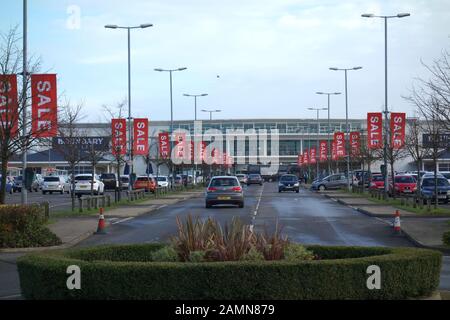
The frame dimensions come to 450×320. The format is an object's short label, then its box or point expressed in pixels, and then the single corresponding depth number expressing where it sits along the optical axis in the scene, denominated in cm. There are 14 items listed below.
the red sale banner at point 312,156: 8869
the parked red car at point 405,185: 5098
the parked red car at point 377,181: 5719
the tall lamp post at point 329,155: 7950
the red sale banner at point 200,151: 7558
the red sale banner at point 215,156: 8893
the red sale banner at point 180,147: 6342
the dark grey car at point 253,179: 8988
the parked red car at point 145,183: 5750
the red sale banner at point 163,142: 5862
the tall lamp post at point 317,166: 8822
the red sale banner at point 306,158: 9761
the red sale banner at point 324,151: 8334
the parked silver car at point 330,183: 6731
